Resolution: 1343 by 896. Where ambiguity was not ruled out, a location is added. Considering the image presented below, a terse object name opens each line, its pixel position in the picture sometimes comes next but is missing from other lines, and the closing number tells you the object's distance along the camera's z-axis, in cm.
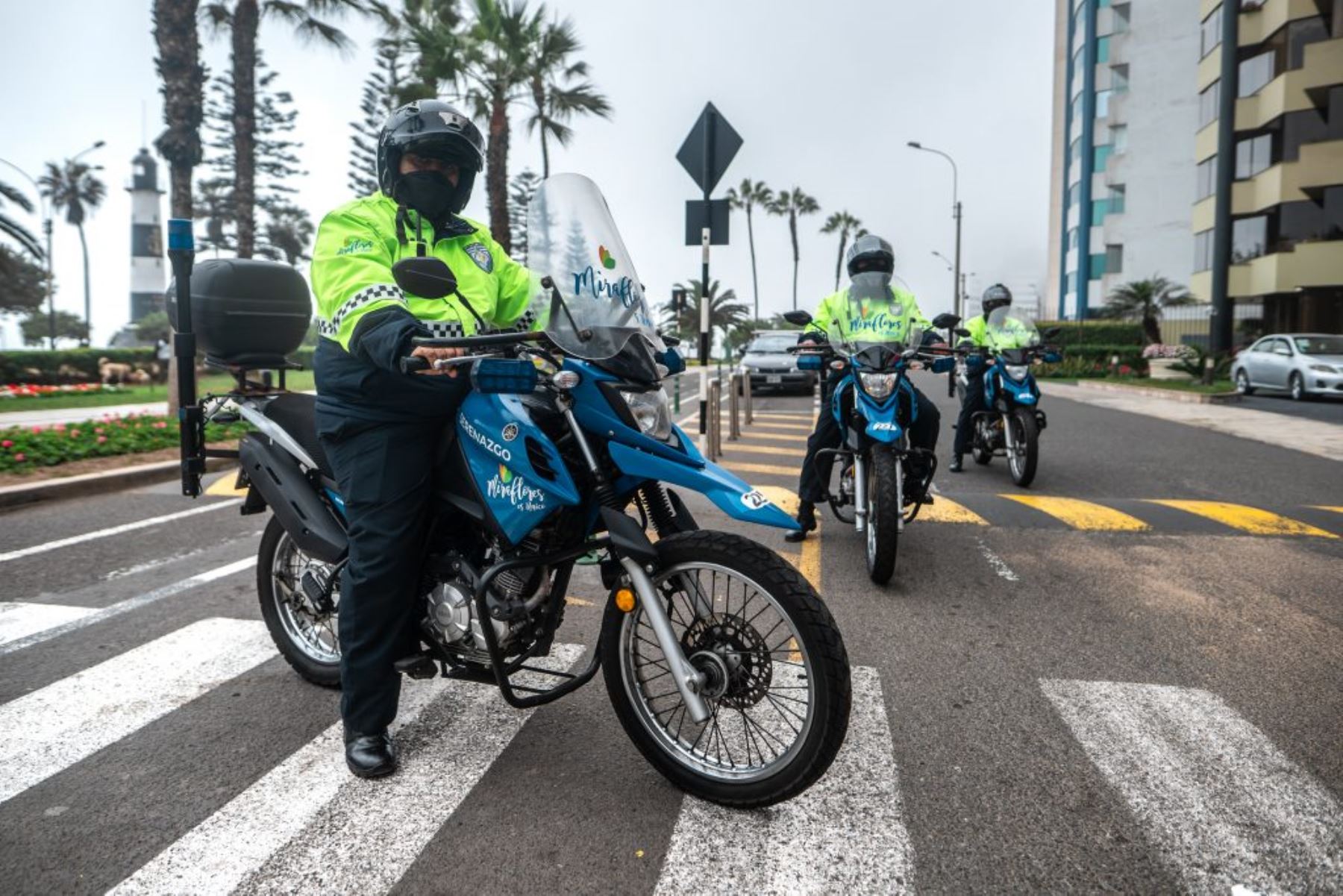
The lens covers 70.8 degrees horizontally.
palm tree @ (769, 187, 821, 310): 8112
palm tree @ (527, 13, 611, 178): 2469
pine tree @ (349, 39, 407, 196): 4834
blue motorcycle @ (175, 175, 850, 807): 256
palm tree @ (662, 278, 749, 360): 6381
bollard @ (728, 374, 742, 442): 1341
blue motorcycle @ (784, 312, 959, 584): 520
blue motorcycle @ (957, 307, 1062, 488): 860
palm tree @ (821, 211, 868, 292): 8269
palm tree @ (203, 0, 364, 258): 1669
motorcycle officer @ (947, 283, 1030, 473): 896
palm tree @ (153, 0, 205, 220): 1482
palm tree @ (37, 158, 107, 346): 8538
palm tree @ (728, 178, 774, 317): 7888
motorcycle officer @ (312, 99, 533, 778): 285
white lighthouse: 8950
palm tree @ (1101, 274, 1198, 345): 3781
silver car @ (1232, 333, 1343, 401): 2017
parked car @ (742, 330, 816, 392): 2280
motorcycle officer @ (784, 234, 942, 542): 584
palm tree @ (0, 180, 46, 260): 2486
